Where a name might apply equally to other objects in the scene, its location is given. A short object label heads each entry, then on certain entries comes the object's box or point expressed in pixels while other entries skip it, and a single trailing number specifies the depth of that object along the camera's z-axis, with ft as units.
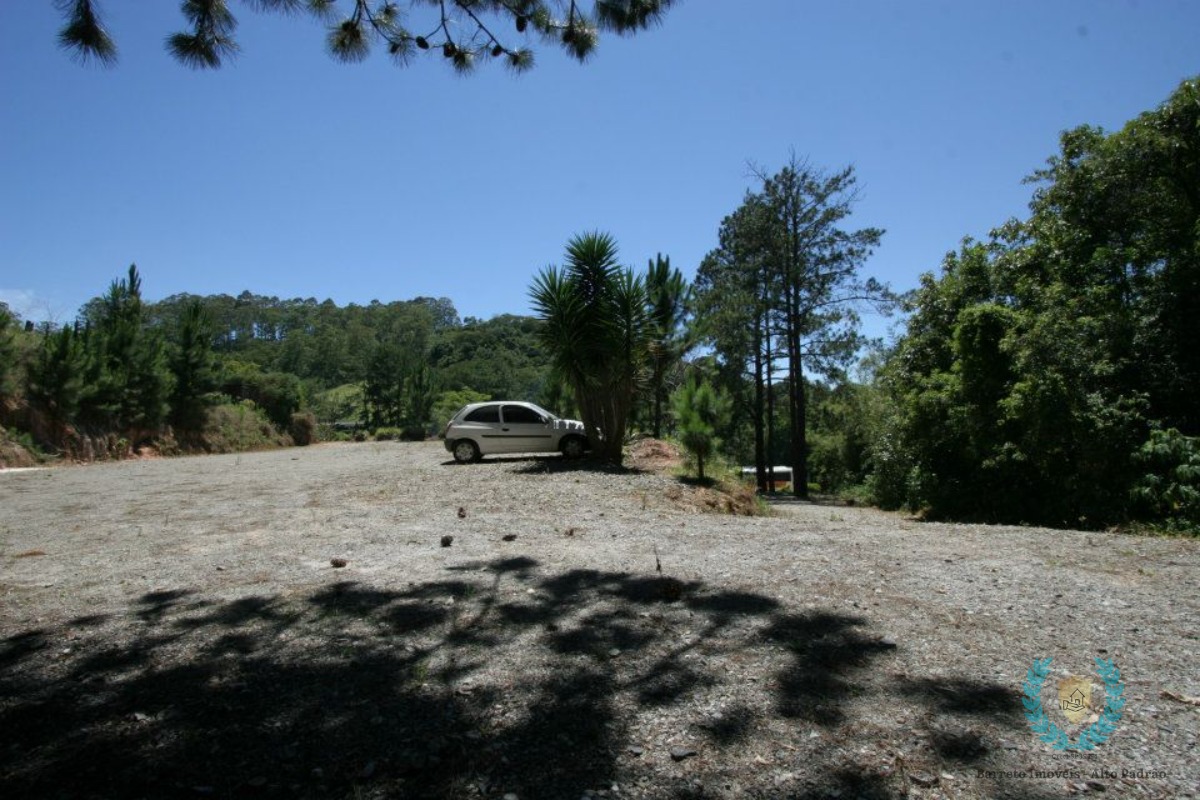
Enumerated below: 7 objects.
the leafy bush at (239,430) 92.18
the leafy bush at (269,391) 109.19
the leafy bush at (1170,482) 26.86
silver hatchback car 49.34
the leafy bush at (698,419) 37.19
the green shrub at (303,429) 114.11
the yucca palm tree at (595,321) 42.39
